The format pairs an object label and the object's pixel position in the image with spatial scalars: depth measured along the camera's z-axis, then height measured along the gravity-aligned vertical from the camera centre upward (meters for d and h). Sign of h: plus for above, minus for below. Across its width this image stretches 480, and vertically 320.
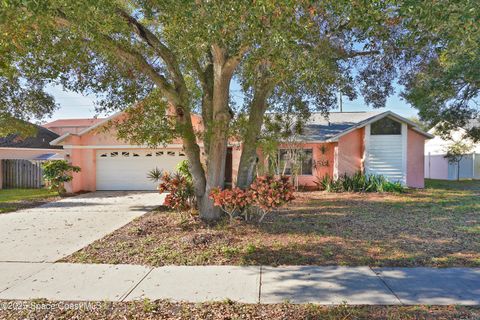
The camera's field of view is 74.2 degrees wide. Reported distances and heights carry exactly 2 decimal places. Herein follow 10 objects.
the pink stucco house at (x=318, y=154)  16.23 +0.14
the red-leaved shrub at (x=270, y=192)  7.27 -0.83
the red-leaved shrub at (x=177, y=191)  8.63 -0.96
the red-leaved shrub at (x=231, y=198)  7.43 -0.97
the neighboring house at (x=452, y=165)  23.59 -0.60
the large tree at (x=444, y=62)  4.22 +2.14
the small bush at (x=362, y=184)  14.91 -1.31
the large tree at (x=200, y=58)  4.79 +2.13
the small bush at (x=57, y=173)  14.95 -0.84
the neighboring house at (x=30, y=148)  20.14 +0.56
